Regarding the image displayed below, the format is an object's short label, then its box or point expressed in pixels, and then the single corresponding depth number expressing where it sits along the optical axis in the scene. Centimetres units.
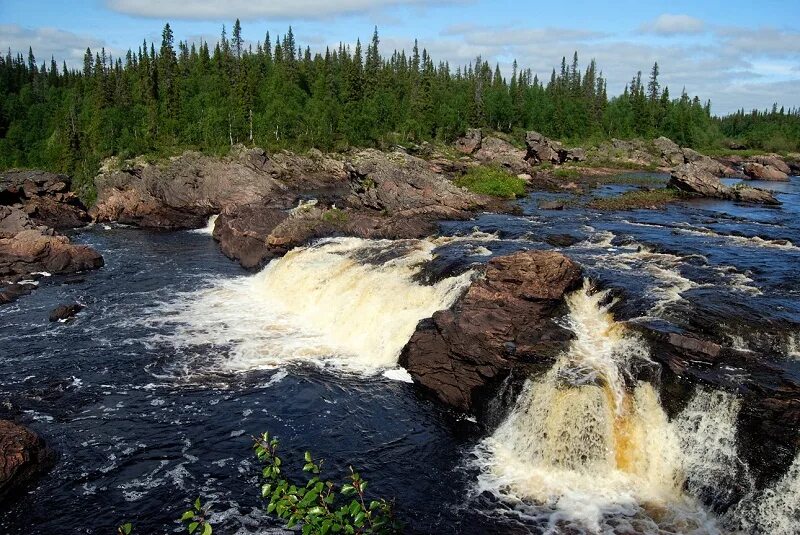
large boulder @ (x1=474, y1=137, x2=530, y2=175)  8139
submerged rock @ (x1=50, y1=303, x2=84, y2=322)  3019
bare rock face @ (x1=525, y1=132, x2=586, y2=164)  9694
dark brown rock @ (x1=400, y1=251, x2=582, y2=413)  2114
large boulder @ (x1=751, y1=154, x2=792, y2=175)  9836
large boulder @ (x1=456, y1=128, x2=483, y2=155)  10719
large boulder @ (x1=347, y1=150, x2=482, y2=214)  4775
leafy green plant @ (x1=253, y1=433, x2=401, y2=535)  530
